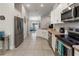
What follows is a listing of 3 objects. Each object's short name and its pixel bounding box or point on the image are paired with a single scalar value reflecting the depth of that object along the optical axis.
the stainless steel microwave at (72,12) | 1.33
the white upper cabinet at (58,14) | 2.27
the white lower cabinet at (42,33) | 4.54
